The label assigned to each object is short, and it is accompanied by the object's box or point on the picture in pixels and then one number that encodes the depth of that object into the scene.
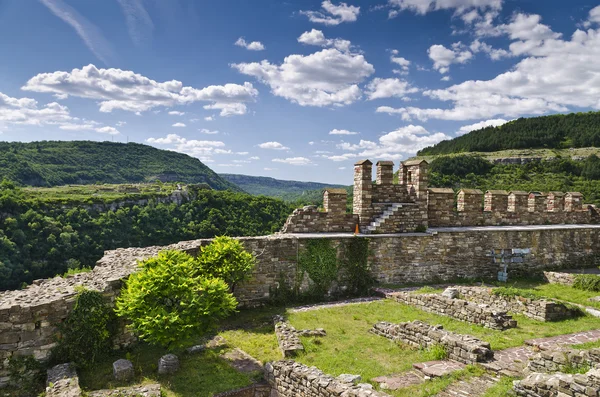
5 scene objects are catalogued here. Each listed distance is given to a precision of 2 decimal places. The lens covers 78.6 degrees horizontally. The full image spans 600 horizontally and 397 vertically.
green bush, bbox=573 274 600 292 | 11.07
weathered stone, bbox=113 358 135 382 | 6.64
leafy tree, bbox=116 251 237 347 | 6.79
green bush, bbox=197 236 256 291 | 9.44
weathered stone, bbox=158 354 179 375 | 6.93
